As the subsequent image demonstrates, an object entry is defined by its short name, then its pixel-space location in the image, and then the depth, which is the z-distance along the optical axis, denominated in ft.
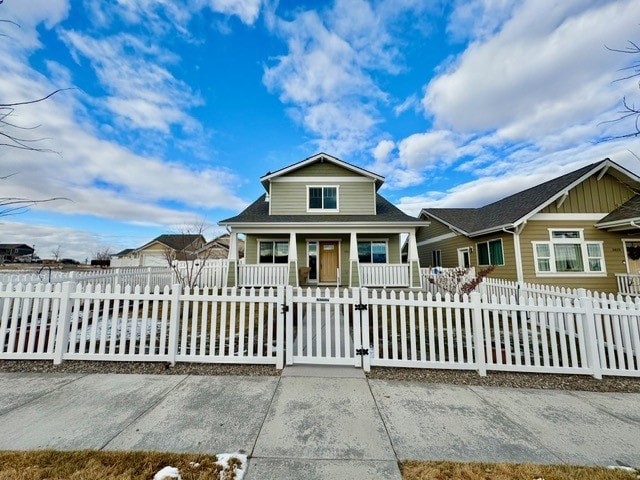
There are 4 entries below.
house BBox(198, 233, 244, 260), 106.06
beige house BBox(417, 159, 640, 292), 34.60
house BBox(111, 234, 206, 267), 104.98
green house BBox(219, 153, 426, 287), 42.42
